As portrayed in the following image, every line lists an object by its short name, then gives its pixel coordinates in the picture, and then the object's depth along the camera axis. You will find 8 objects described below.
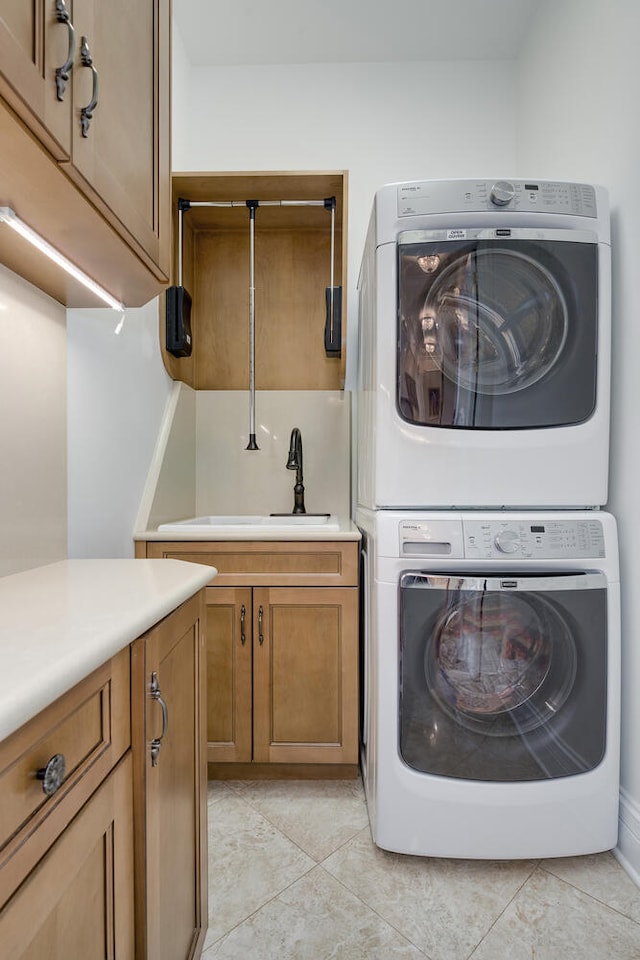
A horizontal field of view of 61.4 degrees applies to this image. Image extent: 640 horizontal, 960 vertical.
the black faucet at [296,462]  2.33
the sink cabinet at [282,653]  1.83
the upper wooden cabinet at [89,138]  0.69
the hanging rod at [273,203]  2.22
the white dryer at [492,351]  1.47
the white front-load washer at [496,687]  1.41
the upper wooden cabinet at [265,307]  2.50
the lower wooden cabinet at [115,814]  0.51
